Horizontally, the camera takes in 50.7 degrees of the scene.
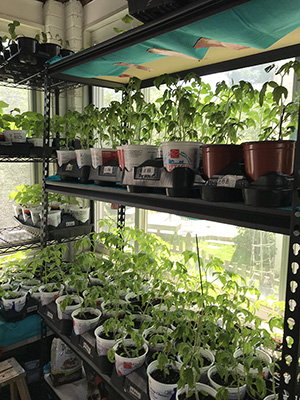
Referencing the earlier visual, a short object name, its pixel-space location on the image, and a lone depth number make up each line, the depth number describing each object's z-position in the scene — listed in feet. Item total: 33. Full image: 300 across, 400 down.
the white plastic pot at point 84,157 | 4.57
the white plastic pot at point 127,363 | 3.51
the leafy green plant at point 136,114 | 3.82
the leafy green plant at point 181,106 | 3.28
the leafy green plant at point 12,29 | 6.26
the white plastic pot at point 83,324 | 4.31
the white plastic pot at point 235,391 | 2.90
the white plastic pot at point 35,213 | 6.19
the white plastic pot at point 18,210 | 6.71
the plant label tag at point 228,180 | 2.44
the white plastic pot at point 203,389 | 2.96
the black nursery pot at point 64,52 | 6.55
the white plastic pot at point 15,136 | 5.84
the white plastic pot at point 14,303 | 5.77
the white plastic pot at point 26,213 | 6.40
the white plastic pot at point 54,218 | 6.00
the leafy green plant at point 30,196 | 6.41
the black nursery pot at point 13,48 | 5.70
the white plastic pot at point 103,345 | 3.84
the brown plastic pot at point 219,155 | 2.67
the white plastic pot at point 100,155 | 4.26
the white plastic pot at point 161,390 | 3.04
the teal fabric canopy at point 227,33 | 2.40
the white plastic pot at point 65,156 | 5.07
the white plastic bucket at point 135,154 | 3.45
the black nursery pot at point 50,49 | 5.72
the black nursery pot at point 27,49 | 5.37
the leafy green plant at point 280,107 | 2.52
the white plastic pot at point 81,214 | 6.58
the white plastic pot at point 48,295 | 5.24
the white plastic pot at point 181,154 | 2.97
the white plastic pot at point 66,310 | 4.69
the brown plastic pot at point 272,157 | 2.29
